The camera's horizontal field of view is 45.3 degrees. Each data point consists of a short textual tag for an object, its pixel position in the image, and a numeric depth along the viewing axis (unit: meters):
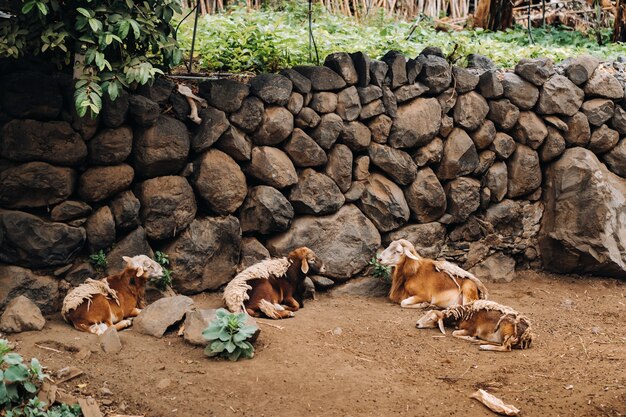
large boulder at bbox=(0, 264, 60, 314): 7.17
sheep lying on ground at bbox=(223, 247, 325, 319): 7.72
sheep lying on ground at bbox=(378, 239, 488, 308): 8.52
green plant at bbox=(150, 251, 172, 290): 8.05
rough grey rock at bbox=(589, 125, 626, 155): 10.13
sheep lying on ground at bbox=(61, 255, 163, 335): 7.01
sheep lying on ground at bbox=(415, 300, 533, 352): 7.22
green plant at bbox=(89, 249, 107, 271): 7.71
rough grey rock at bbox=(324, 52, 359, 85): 8.87
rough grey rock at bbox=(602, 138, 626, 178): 10.24
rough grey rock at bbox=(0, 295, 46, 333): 6.73
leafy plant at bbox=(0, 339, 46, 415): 5.10
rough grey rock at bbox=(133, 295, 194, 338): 7.07
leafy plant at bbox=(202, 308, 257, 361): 6.45
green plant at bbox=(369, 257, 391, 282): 9.10
